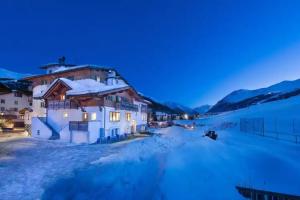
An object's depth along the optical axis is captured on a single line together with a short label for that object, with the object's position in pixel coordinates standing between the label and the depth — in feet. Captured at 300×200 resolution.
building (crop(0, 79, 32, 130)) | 106.81
